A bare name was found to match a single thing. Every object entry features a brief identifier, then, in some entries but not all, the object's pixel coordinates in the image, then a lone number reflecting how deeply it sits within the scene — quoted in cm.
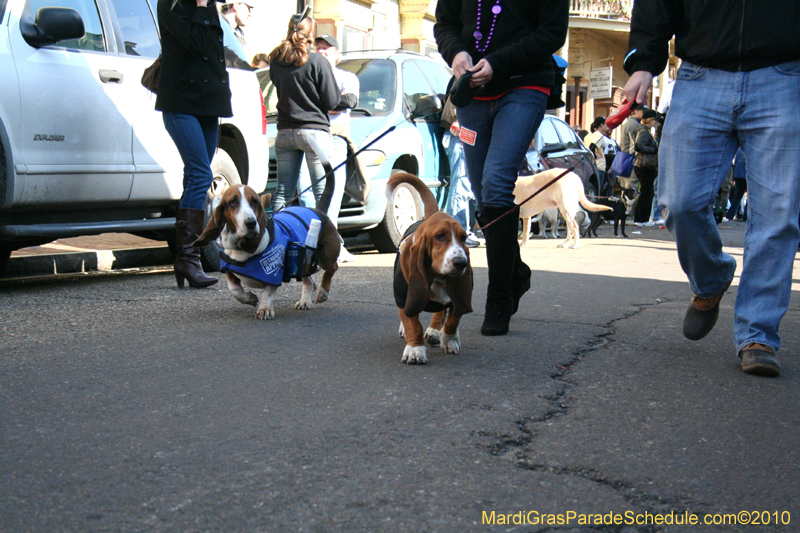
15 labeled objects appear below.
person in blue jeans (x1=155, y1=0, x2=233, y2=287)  539
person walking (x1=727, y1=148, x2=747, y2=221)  1703
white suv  501
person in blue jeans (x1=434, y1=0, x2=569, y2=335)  404
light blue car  812
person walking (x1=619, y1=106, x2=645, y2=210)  1505
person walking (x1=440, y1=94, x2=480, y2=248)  909
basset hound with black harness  343
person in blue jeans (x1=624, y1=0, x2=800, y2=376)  328
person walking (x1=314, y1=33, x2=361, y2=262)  763
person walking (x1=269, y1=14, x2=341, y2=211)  713
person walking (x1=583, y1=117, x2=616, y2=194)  1608
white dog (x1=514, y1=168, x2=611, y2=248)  1032
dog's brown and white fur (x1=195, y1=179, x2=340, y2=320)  457
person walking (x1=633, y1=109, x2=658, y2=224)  1469
